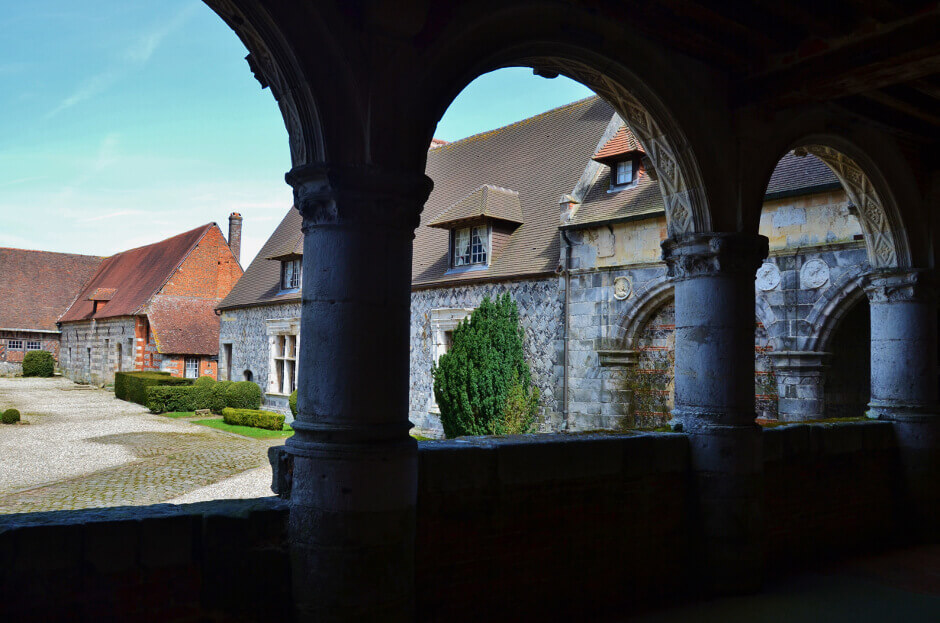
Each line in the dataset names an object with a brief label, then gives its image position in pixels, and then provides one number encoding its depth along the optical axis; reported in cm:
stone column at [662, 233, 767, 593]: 487
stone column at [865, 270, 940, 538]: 654
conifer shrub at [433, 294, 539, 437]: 1273
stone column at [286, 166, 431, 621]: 318
